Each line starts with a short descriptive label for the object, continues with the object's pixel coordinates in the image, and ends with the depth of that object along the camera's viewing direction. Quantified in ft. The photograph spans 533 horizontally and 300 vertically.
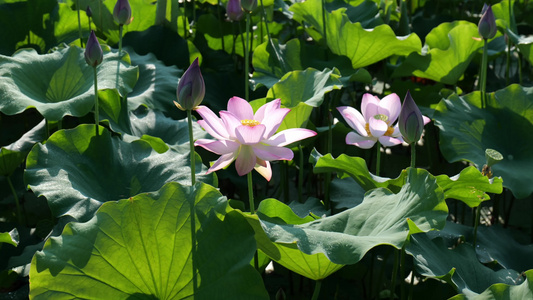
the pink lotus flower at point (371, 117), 12.34
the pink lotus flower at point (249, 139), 11.06
